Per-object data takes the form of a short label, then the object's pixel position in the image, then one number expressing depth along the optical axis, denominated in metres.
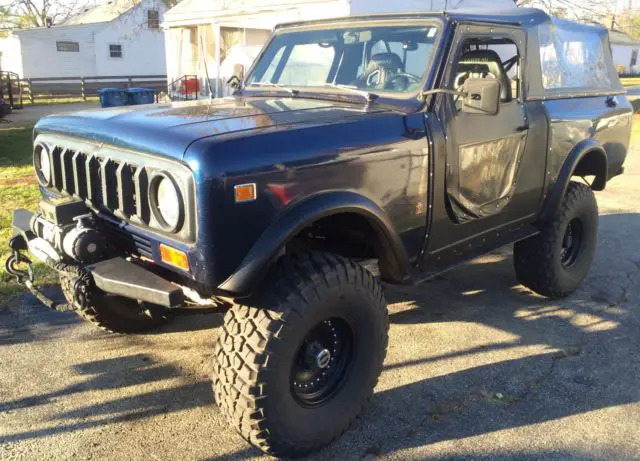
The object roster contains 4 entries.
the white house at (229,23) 11.29
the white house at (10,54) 29.41
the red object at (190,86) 15.06
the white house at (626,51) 55.06
